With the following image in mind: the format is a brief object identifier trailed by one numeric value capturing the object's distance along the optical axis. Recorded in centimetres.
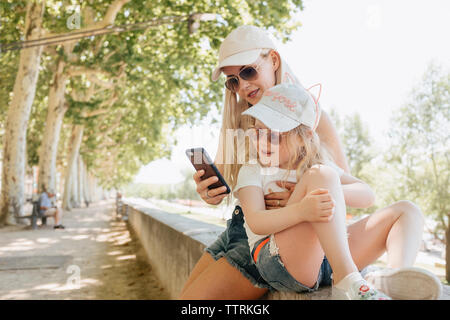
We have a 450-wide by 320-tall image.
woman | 181
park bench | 1334
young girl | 171
